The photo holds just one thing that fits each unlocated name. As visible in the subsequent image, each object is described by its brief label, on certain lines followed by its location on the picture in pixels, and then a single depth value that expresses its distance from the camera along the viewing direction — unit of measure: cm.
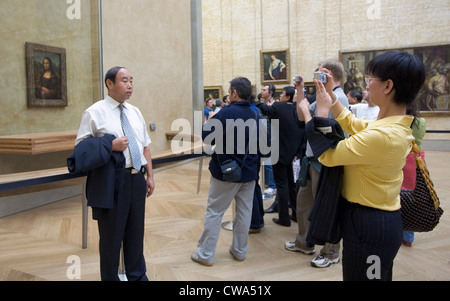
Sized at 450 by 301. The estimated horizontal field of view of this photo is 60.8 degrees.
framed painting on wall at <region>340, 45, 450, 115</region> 1484
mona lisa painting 642
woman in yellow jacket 169
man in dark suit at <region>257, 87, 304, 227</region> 539
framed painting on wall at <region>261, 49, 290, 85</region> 1712
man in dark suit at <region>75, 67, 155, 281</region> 288
